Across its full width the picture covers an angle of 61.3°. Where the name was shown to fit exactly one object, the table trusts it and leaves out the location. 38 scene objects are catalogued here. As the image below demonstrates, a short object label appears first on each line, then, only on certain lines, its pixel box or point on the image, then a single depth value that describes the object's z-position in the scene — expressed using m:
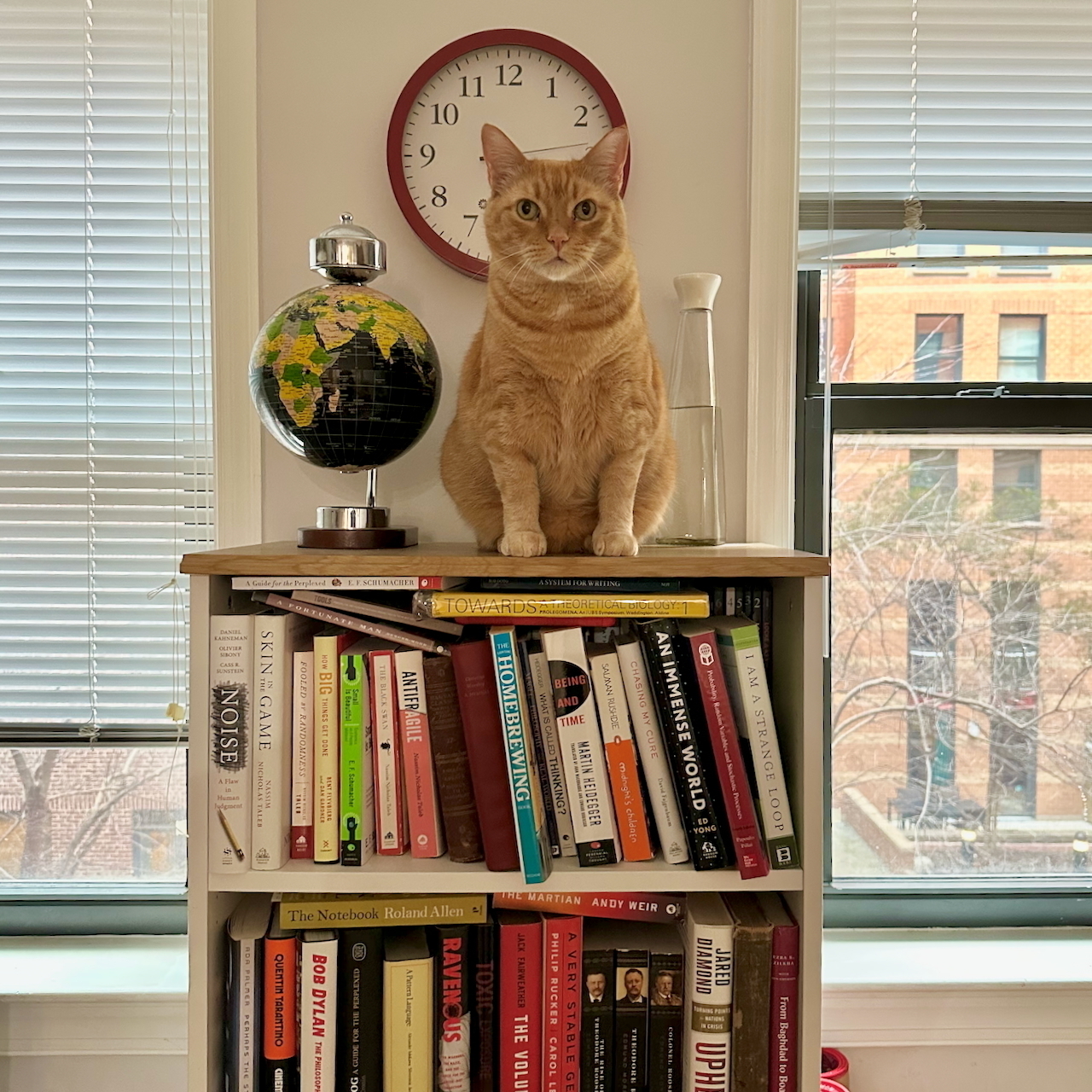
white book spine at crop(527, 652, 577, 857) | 1.02
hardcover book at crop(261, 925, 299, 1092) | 1.01
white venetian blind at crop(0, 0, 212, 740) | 1.34
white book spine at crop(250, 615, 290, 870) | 1.00
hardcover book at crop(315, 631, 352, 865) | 1.01
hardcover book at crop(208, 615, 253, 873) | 0.99
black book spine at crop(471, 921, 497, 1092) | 1.06
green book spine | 1.02
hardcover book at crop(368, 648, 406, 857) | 1.02
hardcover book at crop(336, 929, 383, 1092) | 1.01
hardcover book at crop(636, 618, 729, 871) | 1.00
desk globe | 1.07
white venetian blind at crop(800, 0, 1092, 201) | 1.34
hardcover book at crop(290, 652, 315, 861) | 1.02
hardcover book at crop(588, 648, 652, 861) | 1.01
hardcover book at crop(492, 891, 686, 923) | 1.02
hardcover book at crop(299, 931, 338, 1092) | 1.00
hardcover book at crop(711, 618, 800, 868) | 1.01
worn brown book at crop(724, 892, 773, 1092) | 1.00
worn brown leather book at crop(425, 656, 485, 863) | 1.02
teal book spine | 0.97
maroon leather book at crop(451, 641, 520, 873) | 0.99
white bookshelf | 0.98
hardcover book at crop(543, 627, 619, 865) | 1.00
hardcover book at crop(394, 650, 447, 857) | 1.02
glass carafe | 1.25
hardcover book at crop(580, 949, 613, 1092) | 1.03
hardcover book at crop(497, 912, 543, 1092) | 1.02
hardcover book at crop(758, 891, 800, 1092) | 1.01
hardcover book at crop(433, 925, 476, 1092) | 1.03
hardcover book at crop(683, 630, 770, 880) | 0.99
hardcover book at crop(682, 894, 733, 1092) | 1.00
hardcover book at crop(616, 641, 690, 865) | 1.02
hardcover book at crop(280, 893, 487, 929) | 1.02
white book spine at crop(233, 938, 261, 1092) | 1.01
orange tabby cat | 1.03
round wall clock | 1.30
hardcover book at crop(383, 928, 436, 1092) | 1.01
